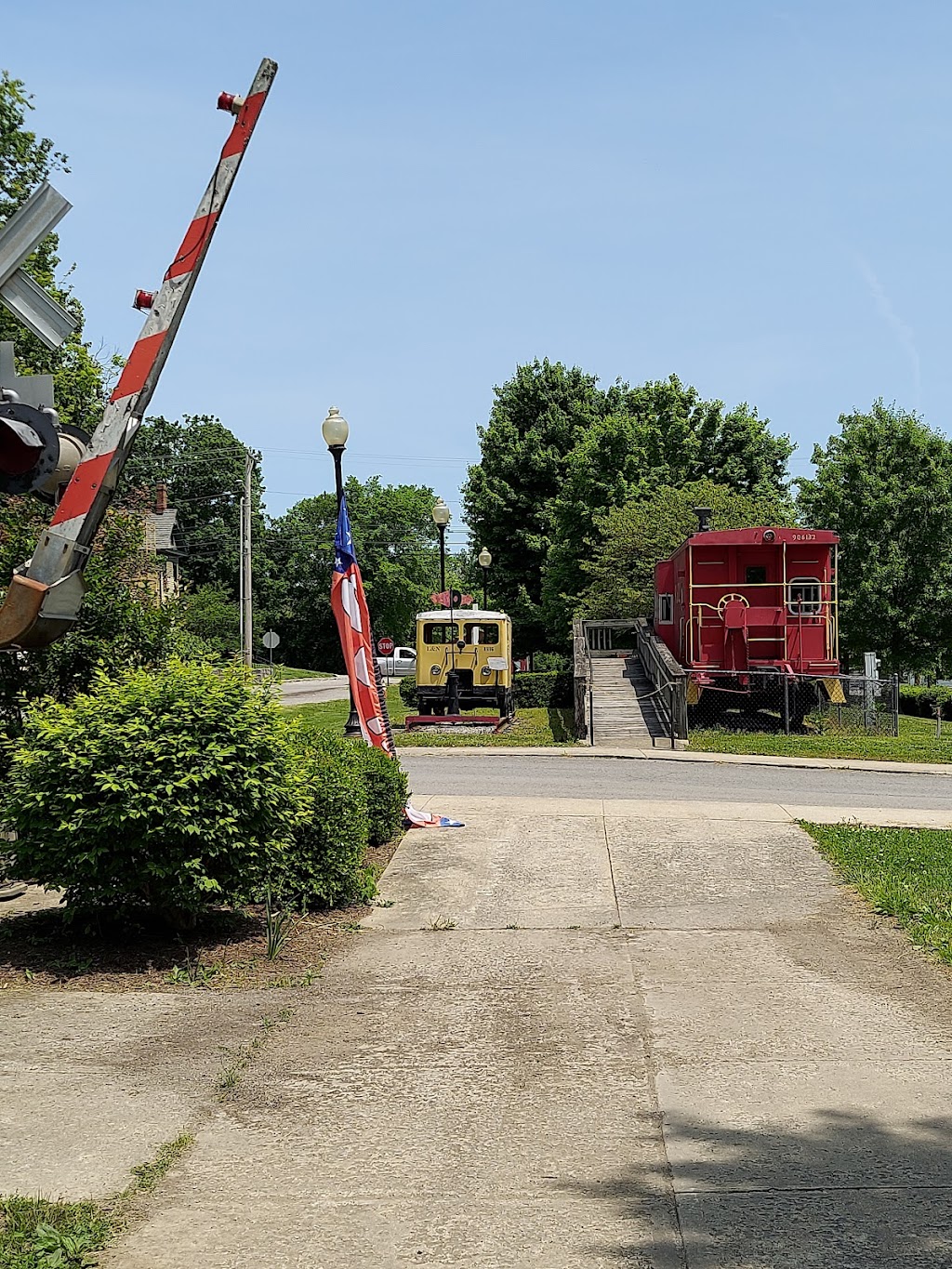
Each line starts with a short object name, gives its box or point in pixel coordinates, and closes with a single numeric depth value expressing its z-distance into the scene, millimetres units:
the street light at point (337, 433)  13867
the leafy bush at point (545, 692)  38719
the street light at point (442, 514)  28812
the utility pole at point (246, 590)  48850
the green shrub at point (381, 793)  11969
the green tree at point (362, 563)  90562
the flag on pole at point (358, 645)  13438
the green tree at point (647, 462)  46406
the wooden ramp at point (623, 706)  25156
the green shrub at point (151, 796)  7398
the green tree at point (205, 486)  87625
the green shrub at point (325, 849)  9047
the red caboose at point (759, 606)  26234
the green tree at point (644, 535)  37781
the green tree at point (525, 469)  55719
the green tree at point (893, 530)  43094
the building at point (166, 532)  68188
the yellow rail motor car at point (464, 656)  31594
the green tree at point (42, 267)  30406
